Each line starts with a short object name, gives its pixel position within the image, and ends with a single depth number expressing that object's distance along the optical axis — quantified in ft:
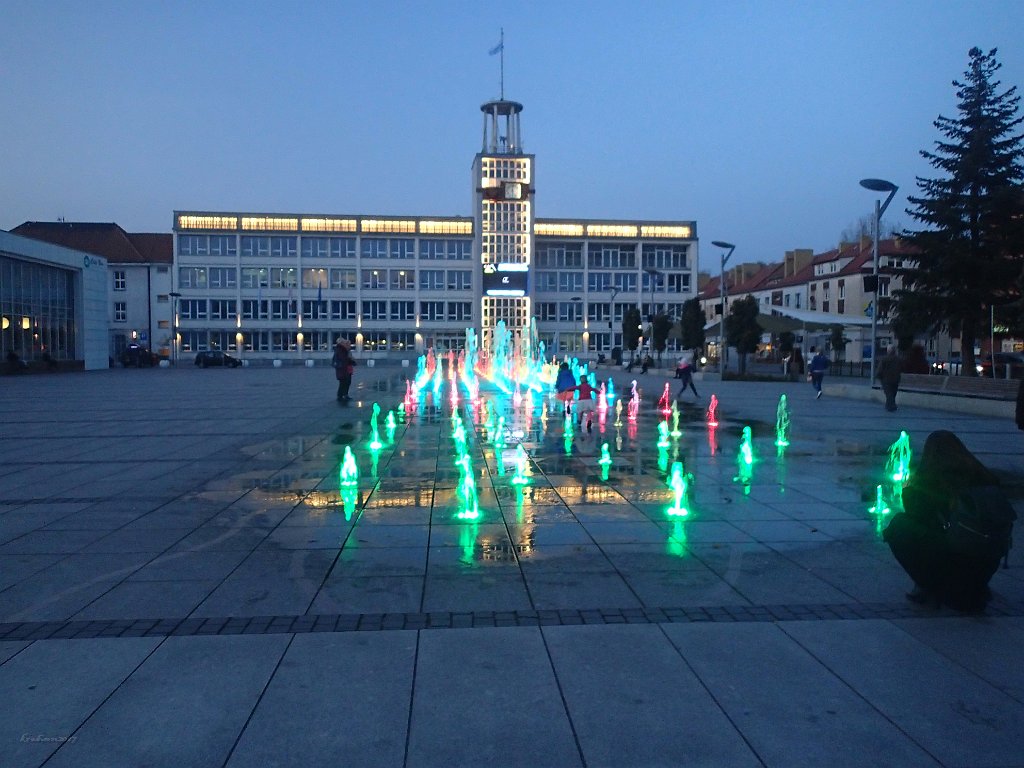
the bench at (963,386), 68.90
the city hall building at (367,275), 290.76
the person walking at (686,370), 85.81
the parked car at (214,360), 238.48
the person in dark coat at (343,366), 84.33
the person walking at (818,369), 90.63
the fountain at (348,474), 35.62
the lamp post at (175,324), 248.03
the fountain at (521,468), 36.09
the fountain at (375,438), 47.55
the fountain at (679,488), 29.48
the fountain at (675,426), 53.80
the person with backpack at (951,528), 17.49
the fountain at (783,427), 49.47
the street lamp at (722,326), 124.63
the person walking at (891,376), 73.31
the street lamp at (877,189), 84.48
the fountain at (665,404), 72.74
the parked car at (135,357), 228.02
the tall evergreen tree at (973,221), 111.34
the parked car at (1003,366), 100.02
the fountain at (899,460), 36.65
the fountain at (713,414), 60.64
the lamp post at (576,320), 312.29
